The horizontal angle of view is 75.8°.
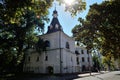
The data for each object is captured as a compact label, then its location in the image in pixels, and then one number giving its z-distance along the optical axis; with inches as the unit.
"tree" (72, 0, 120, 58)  223.0
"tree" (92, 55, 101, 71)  1370.5
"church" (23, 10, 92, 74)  702.2
